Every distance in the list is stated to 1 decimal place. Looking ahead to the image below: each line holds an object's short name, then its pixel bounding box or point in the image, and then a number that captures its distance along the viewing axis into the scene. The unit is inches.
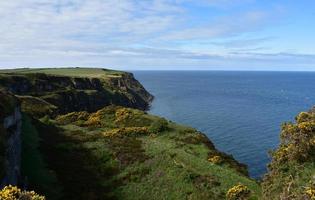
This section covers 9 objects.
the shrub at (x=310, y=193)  578.0
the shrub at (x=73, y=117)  2146.9
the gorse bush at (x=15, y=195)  471.8
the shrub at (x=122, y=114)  2064.1
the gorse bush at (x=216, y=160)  1339.6
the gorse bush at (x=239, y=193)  892.1
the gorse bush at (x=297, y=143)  810.5
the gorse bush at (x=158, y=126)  1800.0
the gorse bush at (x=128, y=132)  1628.4
